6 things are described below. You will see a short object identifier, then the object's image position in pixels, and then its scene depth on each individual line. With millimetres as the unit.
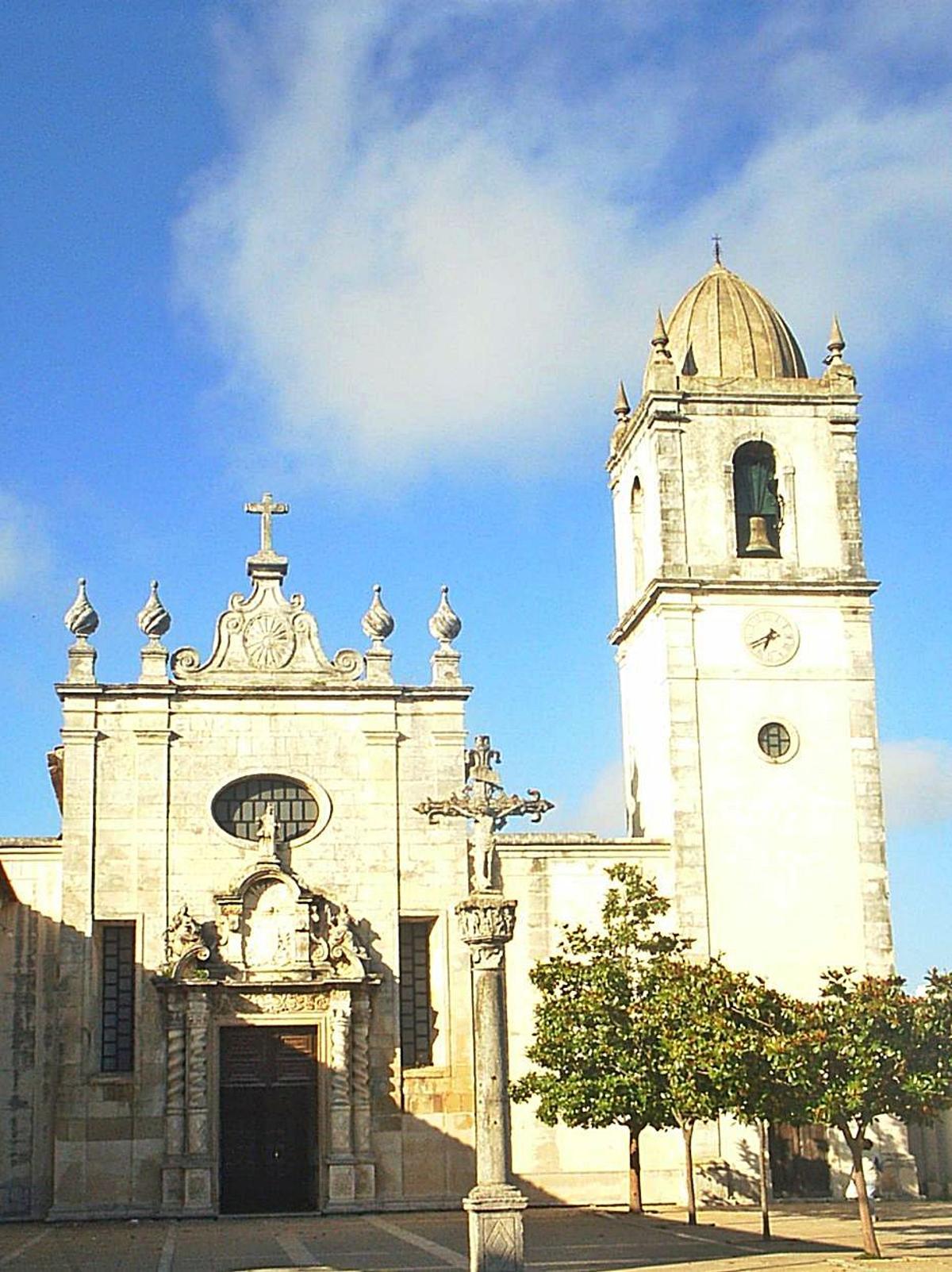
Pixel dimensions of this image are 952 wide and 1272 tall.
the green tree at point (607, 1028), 28234
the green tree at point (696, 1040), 25875
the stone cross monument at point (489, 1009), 20094
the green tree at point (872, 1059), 24062
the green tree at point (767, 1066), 24406
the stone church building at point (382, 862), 32031
